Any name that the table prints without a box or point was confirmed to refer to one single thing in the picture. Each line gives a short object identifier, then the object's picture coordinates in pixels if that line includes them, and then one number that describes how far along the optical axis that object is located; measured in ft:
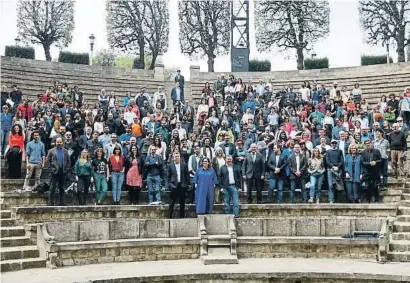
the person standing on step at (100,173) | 56.52
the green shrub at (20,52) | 112.57
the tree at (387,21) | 132.57
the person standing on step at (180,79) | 89.92
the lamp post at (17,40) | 121.00
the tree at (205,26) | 144.97
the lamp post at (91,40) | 120.12
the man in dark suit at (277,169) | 59.47
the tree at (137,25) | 146.20
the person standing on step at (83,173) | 55.88
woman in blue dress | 55.31
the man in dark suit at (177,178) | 56.18
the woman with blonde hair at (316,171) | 58.75
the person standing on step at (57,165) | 54.54
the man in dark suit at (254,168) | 59.21
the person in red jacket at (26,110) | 65.67
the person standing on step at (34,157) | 55.83
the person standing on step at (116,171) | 57.11
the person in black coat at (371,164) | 58.39
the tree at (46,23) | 133.18
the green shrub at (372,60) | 121.60
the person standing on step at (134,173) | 57.72
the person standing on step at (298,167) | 59.06
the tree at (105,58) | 219.00
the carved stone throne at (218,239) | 50.56
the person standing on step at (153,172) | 57.72
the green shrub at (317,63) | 122.21
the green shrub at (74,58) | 116.98
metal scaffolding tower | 120.88
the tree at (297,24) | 138.82
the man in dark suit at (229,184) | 56.75
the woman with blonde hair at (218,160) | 57.47
